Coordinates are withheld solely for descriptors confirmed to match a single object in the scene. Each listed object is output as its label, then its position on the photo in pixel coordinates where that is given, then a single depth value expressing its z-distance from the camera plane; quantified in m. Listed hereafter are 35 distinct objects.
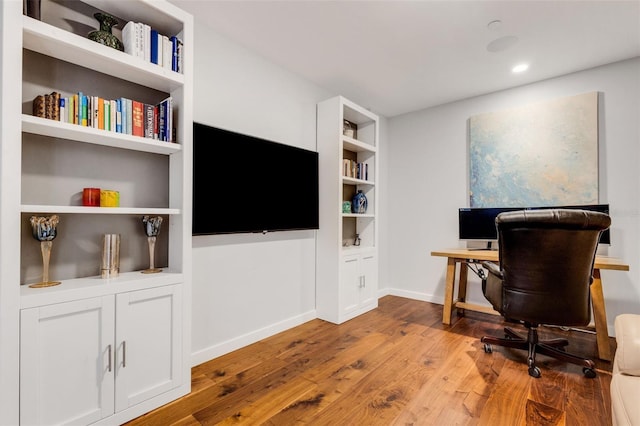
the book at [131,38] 1.67
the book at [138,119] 1.72
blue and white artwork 2.91
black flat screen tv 2.14
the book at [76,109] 1.54
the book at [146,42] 1.72
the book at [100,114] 1.60
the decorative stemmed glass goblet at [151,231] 1.84
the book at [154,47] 1.75
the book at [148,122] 1.77
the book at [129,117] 1.70
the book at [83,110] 1.55
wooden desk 2.29
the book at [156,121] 1.80
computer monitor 3.26
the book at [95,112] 1.59
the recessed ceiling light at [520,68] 2.86
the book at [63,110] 1.51
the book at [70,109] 1.53
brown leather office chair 1.87
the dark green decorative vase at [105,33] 1.60
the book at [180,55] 1.85
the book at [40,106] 1.46
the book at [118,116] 1.66
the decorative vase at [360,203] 3.55
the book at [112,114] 1.64
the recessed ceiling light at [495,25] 2.21
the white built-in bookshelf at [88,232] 1.28
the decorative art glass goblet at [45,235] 1.45
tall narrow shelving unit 3.08
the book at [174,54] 1.83
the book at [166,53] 1.79
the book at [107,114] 1.62
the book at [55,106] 1.48
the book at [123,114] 1.68
